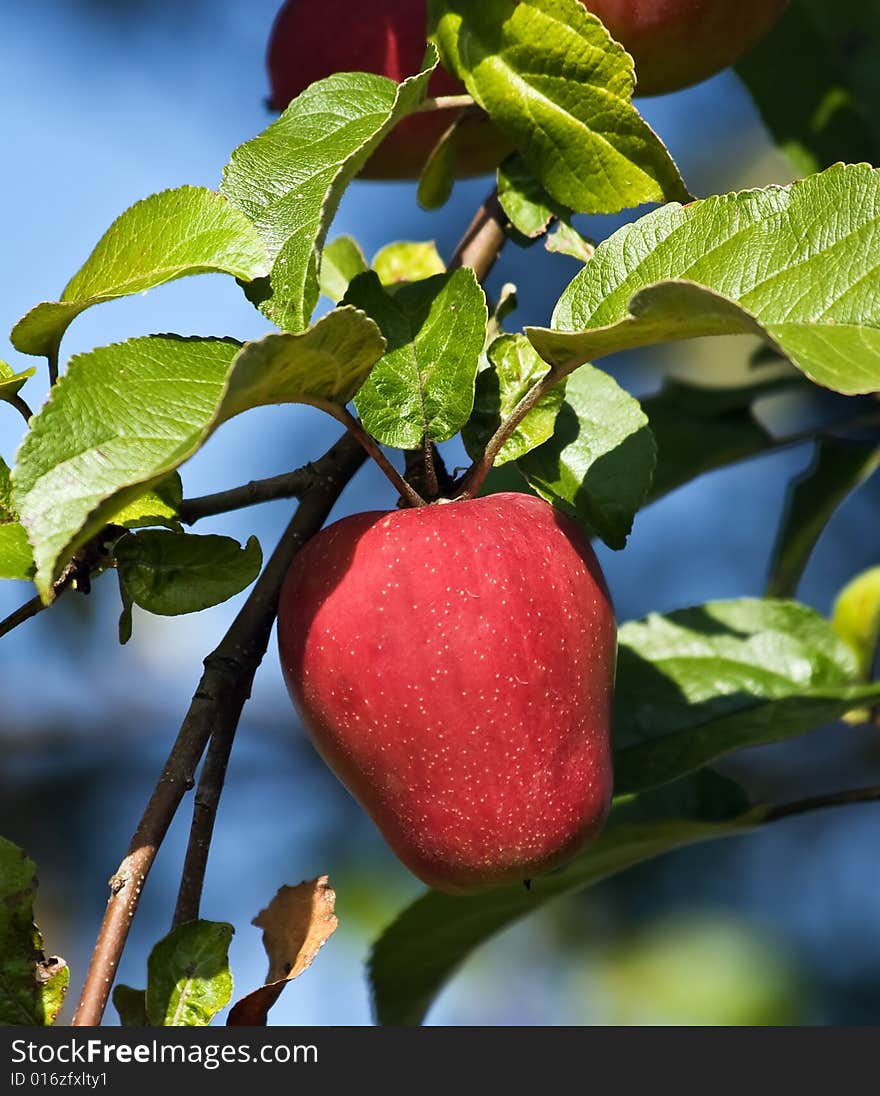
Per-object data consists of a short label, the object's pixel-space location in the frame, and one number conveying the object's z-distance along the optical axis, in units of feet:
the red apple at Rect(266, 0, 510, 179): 4.96
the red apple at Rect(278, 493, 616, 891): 4.59
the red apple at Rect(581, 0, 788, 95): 4.80
